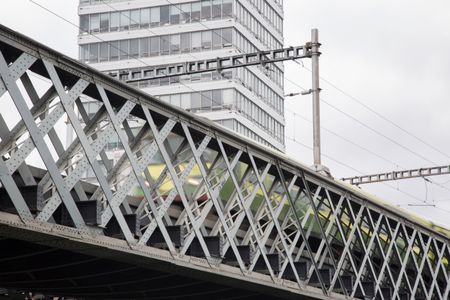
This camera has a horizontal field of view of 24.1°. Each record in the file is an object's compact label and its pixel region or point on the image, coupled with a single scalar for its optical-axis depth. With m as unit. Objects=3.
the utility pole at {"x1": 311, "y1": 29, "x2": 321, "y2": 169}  38.59
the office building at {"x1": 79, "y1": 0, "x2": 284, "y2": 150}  99.12
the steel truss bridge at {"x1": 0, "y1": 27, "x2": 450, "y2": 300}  20.50
